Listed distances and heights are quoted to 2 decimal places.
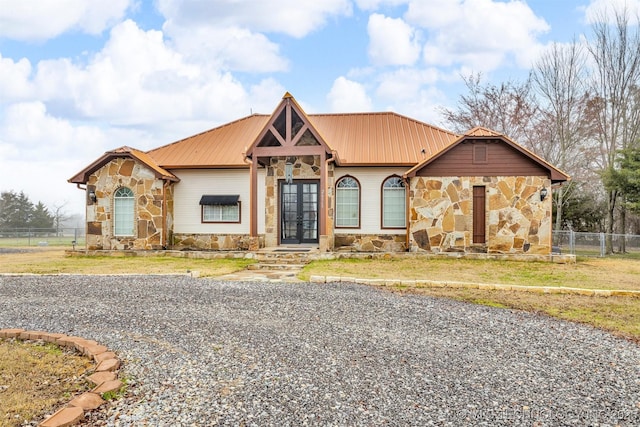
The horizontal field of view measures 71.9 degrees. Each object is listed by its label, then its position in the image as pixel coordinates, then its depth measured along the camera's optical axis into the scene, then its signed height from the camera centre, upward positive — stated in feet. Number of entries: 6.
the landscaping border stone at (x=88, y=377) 10.08 -4.59
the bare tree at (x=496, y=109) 88.17 +22.31
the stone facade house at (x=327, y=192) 47.03 +2.73
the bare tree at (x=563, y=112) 78.43 +18.90
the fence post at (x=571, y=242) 56.75 -3.49
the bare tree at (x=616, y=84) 72.38 +22.02
